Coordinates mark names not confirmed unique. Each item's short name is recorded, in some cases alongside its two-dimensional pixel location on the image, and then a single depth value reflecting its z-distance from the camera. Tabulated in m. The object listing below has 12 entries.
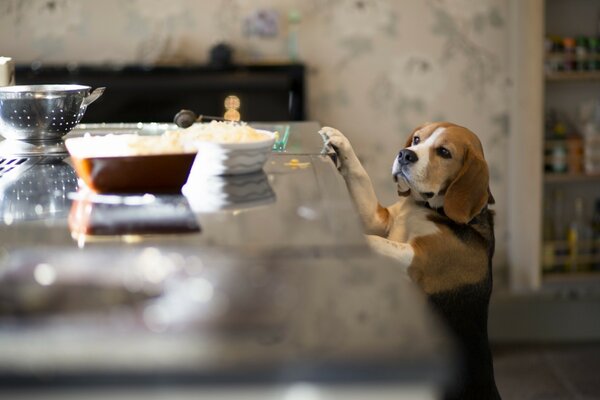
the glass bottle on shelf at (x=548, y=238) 3.94
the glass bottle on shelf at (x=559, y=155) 3.87
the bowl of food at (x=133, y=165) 1.24
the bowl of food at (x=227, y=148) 1.31
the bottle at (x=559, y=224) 4.00
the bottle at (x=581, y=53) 3.83
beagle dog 1.76
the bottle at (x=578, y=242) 3.96
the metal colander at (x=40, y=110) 1.61
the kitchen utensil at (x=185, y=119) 1.79
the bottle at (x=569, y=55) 3.82
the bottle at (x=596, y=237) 3.99
